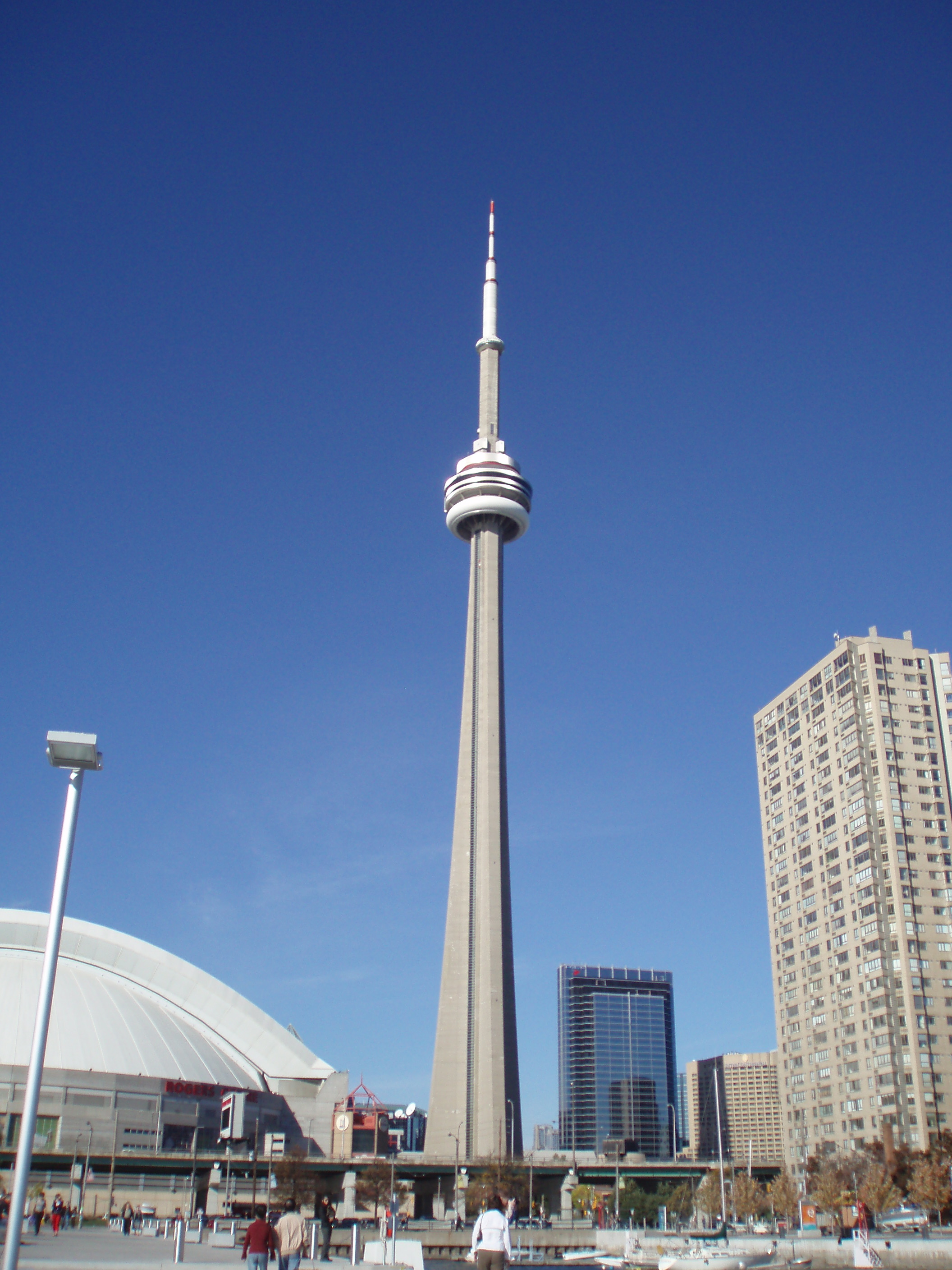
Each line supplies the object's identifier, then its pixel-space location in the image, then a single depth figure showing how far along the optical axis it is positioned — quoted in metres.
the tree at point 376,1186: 97.75
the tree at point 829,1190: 76.00
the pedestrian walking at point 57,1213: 47.38
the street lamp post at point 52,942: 15.72
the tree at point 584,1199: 115.19
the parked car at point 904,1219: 61.40
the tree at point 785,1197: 84.56
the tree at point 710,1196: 95.88
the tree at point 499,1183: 89.57
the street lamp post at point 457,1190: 98.44
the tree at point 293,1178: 87.25
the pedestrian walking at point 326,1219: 40.44
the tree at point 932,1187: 64.88
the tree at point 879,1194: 68.62
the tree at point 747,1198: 87.56
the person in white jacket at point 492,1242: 15.31
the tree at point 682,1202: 108.81
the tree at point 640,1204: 104.44
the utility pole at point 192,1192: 83.44
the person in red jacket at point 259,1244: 19.72
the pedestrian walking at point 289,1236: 20.20
